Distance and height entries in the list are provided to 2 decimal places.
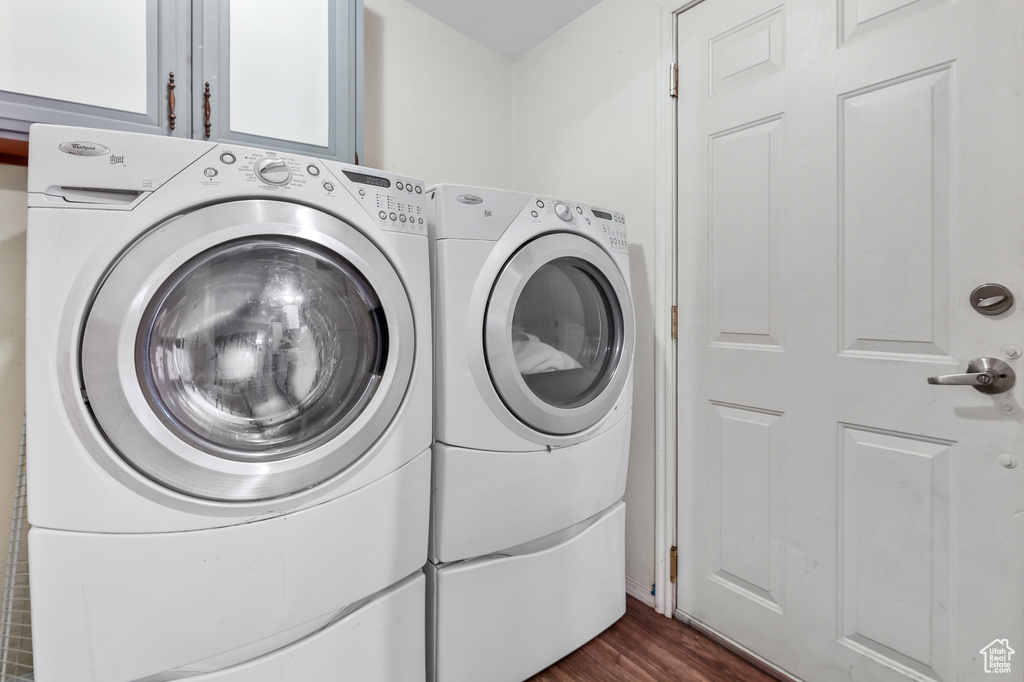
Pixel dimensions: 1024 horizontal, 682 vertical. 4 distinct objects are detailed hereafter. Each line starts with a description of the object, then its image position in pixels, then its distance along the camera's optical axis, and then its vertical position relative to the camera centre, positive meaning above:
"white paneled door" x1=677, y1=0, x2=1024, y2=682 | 1.06 +0.02
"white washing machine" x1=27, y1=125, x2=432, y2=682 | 0.81 -0.13
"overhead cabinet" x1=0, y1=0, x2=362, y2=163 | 1.02 +0.64
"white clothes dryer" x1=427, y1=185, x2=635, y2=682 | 1.21 -0.23
